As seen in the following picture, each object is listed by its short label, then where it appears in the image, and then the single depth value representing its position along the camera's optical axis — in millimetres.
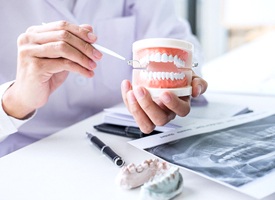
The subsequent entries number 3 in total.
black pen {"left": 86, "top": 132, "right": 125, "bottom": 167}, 547
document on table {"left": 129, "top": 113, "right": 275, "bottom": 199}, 449
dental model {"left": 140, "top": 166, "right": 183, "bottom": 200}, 419
